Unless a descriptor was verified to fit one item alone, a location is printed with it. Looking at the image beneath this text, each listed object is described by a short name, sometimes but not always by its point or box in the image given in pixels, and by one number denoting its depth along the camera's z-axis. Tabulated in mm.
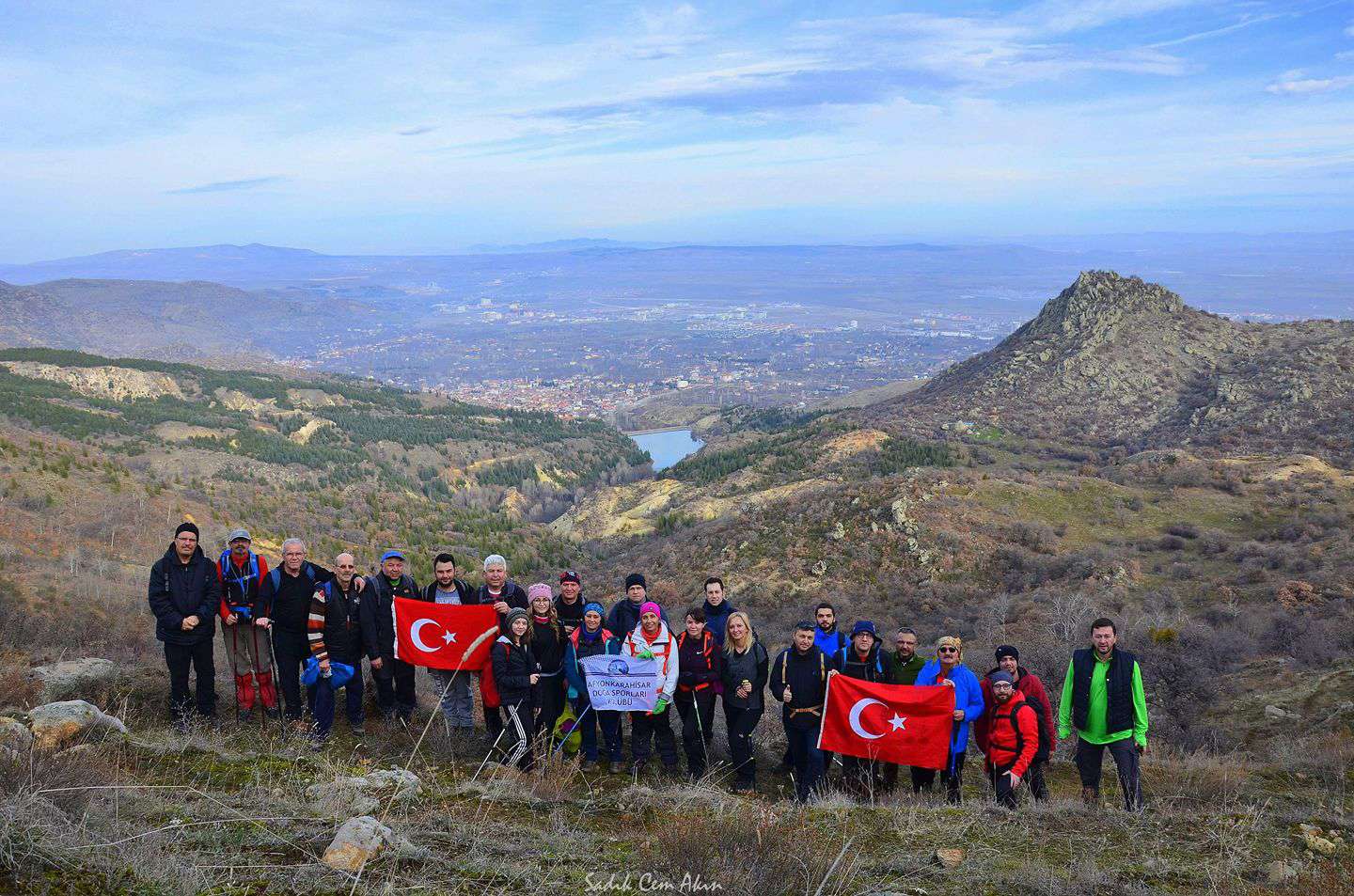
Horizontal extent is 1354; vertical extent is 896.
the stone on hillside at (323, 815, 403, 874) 4871
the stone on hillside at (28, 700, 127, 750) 7008
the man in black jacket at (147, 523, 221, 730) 8312
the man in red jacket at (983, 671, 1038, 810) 7574
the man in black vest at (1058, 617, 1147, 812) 7551
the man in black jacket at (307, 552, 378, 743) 8531
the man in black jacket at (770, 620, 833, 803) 7992
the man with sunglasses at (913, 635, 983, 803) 7887
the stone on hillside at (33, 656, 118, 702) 9070
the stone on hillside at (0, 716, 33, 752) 6023
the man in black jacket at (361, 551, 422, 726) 9008
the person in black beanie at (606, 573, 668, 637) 8805
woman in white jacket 8242
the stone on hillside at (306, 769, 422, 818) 5953
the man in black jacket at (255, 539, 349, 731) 8594
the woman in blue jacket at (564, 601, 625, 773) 8523
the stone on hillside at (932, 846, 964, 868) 5930
